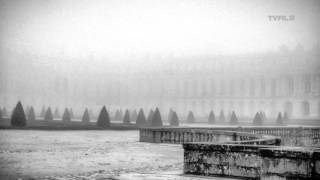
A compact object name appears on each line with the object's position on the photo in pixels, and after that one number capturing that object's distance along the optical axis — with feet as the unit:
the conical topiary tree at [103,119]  120.16
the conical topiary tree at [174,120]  136.36
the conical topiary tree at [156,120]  120.67
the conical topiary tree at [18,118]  107.86
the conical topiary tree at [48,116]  158.94
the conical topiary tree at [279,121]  152.35
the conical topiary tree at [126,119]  148.36
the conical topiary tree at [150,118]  127.97
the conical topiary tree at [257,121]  149.69
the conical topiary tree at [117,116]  203.35
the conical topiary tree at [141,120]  131.95
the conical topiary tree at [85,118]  153.84
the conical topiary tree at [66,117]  159.75
